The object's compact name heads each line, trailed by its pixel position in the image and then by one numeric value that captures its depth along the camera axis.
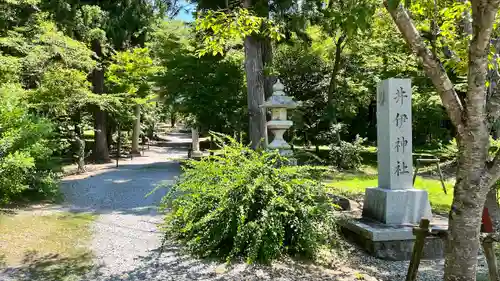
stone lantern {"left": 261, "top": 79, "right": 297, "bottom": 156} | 7.93
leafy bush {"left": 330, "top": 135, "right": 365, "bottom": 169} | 16.48
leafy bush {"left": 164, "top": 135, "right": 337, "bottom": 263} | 5.03
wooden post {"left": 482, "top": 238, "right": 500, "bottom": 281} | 3.80
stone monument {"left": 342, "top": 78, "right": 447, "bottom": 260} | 6.33
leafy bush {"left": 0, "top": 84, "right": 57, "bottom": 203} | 6.99
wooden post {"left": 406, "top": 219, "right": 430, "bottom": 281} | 4.06
